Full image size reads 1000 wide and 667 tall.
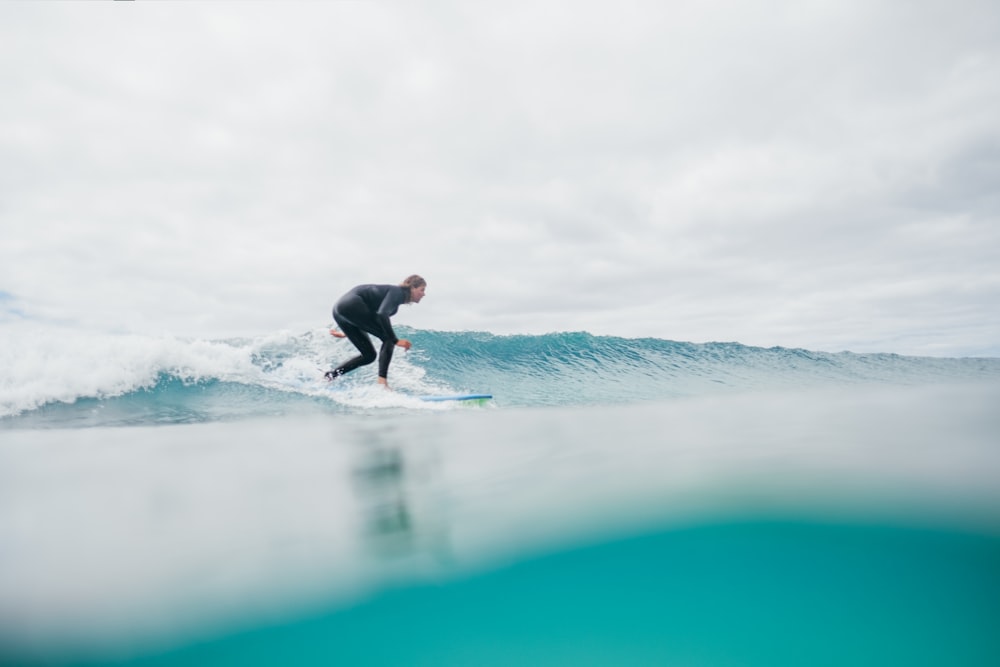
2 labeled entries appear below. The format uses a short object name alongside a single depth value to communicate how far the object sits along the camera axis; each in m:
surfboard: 8.14
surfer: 6.54
